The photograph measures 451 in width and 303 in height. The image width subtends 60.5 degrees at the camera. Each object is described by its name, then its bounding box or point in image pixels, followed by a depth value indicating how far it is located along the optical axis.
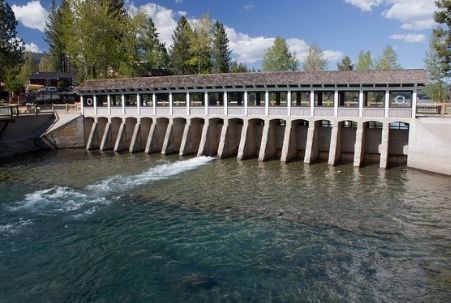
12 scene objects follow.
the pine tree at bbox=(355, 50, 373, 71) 76.88
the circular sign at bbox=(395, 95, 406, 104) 40.11
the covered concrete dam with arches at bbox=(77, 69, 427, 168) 32.25
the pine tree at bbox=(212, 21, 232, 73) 77.56
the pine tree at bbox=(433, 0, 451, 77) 34.41
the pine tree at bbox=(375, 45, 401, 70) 70.44
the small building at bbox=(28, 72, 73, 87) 83.06
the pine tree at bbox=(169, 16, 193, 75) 77.12
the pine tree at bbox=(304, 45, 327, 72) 77.19
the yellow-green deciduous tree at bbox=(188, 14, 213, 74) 70.88
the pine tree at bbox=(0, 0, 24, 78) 54.06
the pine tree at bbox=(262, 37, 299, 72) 73.94
